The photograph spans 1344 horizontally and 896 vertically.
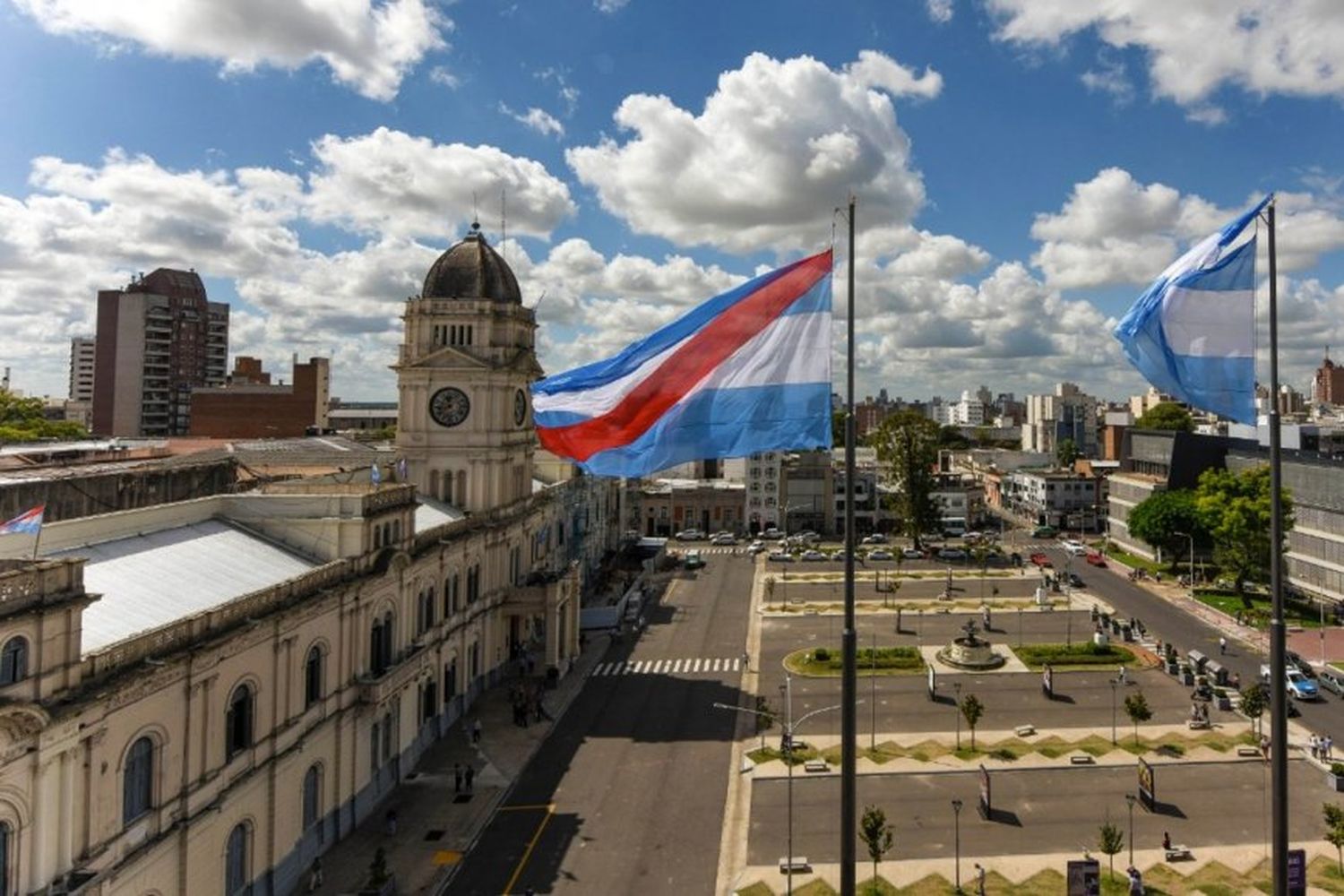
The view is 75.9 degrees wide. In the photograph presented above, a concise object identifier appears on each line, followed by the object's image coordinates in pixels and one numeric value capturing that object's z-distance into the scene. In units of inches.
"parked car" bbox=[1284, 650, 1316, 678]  2421.8
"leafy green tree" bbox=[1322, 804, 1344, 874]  1389.1
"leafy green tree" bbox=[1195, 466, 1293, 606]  3240.7
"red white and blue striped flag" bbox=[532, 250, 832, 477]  778.2
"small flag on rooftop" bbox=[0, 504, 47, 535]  960.9
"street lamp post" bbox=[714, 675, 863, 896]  1669.5
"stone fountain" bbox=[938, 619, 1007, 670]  2549.2
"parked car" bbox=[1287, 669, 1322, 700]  2260.1
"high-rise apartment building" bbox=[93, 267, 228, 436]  6102.4
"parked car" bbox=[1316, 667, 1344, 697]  2326.8
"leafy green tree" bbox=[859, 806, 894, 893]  1334.9
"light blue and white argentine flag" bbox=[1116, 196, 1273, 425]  792.9
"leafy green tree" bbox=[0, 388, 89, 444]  4392.2
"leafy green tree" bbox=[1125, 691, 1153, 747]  1889.8
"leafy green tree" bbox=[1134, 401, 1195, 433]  7404.0
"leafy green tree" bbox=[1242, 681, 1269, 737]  1914.4
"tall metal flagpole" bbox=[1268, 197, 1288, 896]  646.5
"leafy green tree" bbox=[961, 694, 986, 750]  1881.2
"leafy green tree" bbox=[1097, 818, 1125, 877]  1326.3
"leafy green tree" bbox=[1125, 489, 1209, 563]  3878.0
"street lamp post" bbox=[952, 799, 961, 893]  1337.4
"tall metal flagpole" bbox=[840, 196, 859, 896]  604.4
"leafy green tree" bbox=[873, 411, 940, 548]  4512.8
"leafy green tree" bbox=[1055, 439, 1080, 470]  7358.8
